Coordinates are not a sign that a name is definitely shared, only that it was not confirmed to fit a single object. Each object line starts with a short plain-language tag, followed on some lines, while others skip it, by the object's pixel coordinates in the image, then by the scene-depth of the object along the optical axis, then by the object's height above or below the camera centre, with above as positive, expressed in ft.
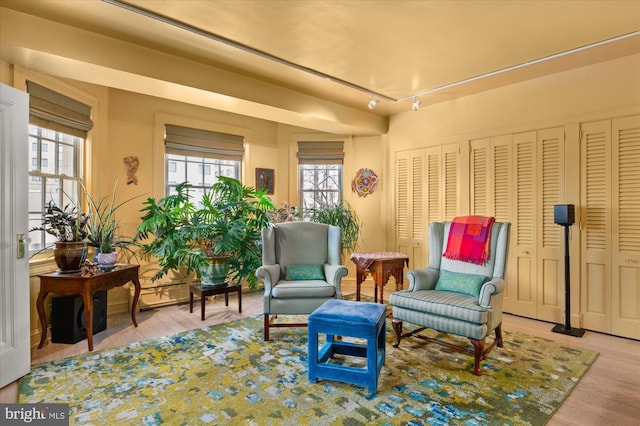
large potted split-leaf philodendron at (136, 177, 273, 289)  12.82 -0.76
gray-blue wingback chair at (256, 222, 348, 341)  10.42 -1.77
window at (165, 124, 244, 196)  14.92 +2.58
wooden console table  9.53 -2.08
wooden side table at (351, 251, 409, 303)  12.01 -1.90
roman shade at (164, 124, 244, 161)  14.74 +3.15
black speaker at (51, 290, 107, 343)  10.15 -3.16
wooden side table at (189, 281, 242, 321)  12.48 -2.87
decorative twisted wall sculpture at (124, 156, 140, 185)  13.57 +1.79
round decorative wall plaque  17.75 +1.60
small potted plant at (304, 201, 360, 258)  16.16 -0.28
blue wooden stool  7.39 -2.73
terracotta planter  9.80 -1.21
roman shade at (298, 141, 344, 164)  18.08 +3.20
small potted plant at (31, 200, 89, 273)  9.80 -0.73
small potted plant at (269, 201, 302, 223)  15.47 -0.07
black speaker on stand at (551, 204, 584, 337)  11.04 -1.50
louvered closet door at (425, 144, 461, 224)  14.84 +1.34
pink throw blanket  9.86 -0.78
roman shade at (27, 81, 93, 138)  10.13 +3.20
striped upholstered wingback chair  8.27 -2.27
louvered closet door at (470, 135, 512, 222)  13.34 +1.44
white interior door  7.94 -0.58
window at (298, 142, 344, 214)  18.12 +2.15
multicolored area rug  6.53 -3.84
